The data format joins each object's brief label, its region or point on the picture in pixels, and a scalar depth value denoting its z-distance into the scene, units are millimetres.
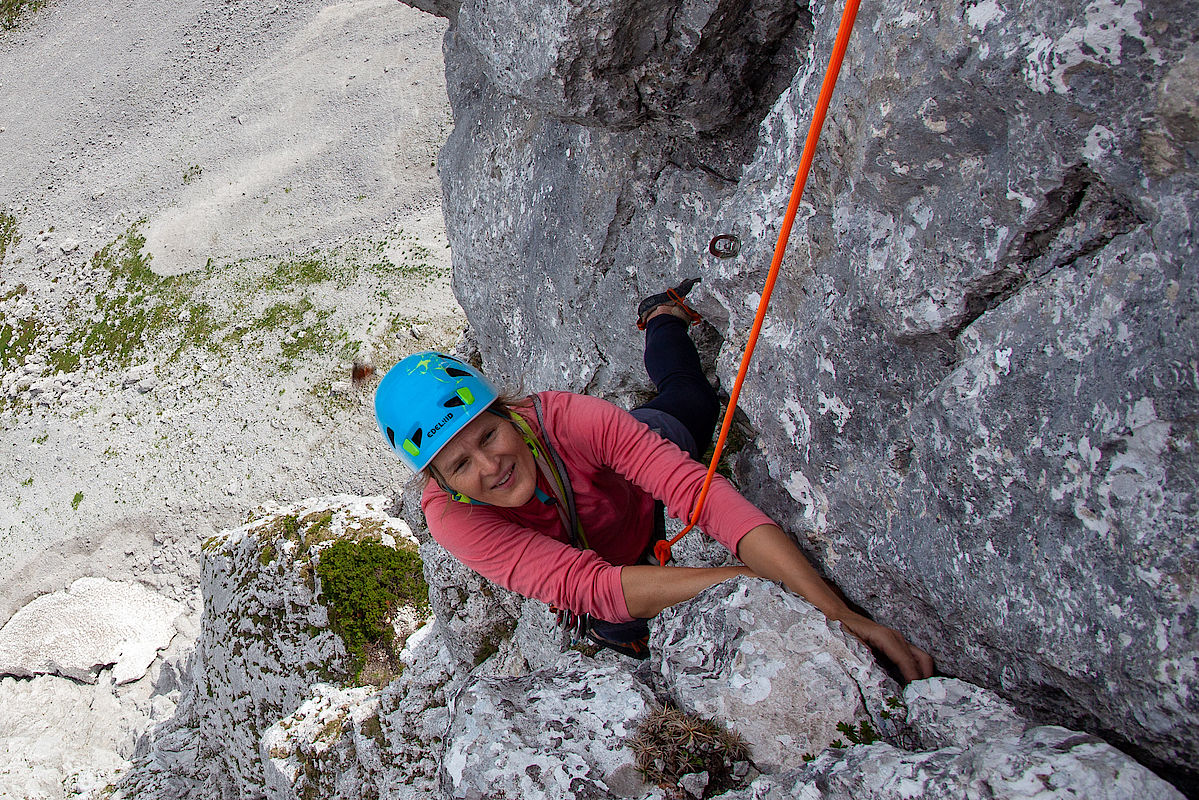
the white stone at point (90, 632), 21547
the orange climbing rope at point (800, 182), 3568
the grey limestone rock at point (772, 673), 3863
